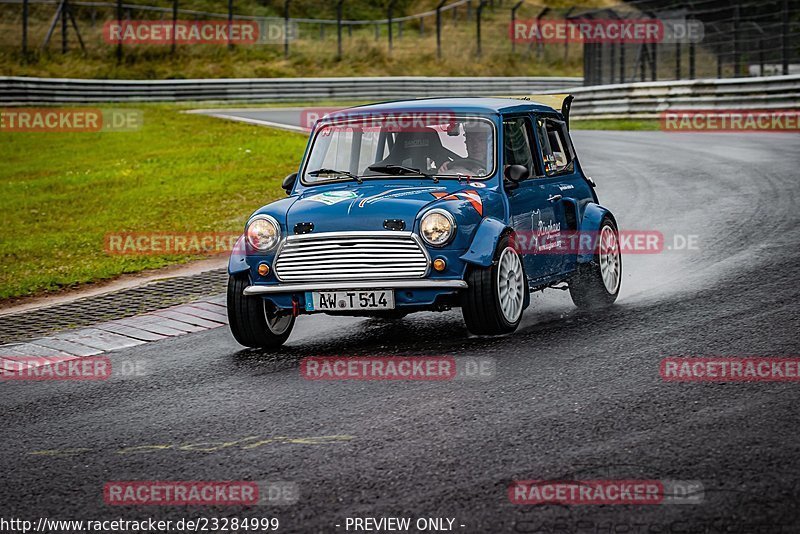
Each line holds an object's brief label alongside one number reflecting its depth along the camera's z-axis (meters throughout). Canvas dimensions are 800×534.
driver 17.00
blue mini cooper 15.33
